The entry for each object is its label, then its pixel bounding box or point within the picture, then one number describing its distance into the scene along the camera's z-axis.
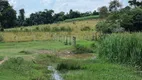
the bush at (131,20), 53.06
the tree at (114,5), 80.29
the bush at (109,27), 51.69
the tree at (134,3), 74.76
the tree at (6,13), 80.19
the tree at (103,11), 85.53
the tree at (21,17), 104.84
